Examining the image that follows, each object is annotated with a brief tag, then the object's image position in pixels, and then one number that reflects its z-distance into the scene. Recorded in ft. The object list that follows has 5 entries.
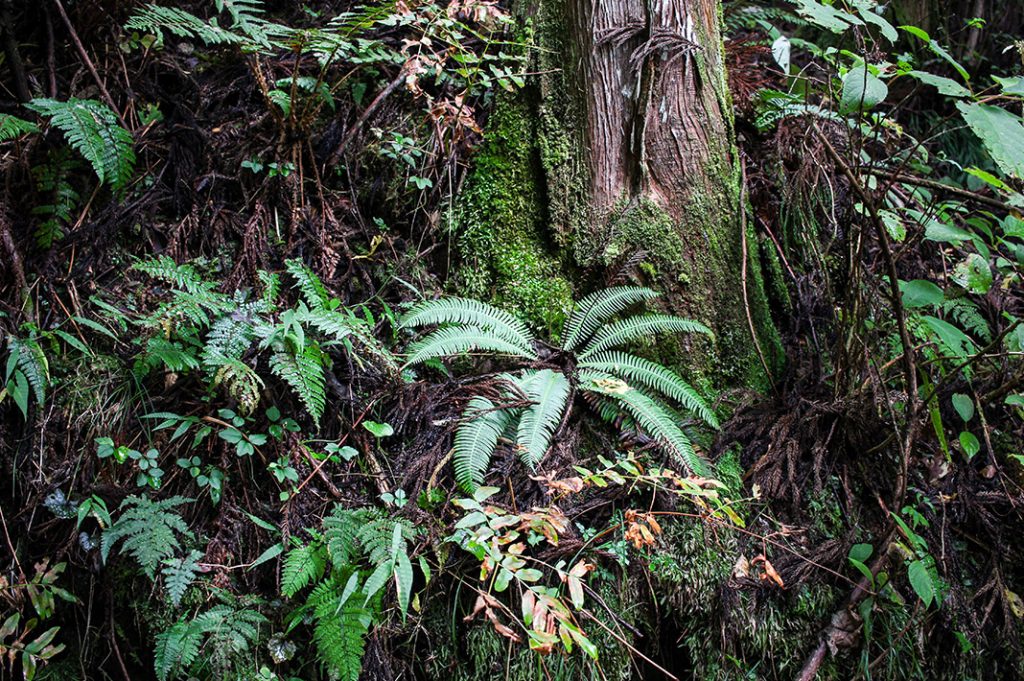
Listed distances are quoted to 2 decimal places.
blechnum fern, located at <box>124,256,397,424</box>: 8.29
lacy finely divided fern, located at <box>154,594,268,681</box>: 7.30
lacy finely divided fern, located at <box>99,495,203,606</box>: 7.60
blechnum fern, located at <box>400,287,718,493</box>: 8.30
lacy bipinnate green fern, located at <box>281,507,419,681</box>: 7.17
